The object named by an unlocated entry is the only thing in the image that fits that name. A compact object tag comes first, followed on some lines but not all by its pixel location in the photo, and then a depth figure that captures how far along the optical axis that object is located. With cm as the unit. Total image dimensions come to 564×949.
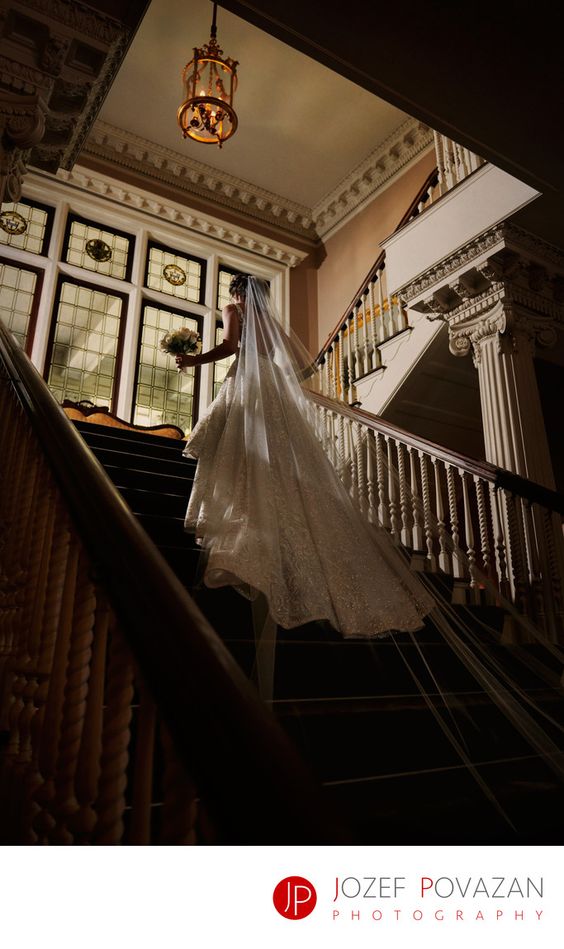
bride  223
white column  430
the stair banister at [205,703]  60
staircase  173
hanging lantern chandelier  618
